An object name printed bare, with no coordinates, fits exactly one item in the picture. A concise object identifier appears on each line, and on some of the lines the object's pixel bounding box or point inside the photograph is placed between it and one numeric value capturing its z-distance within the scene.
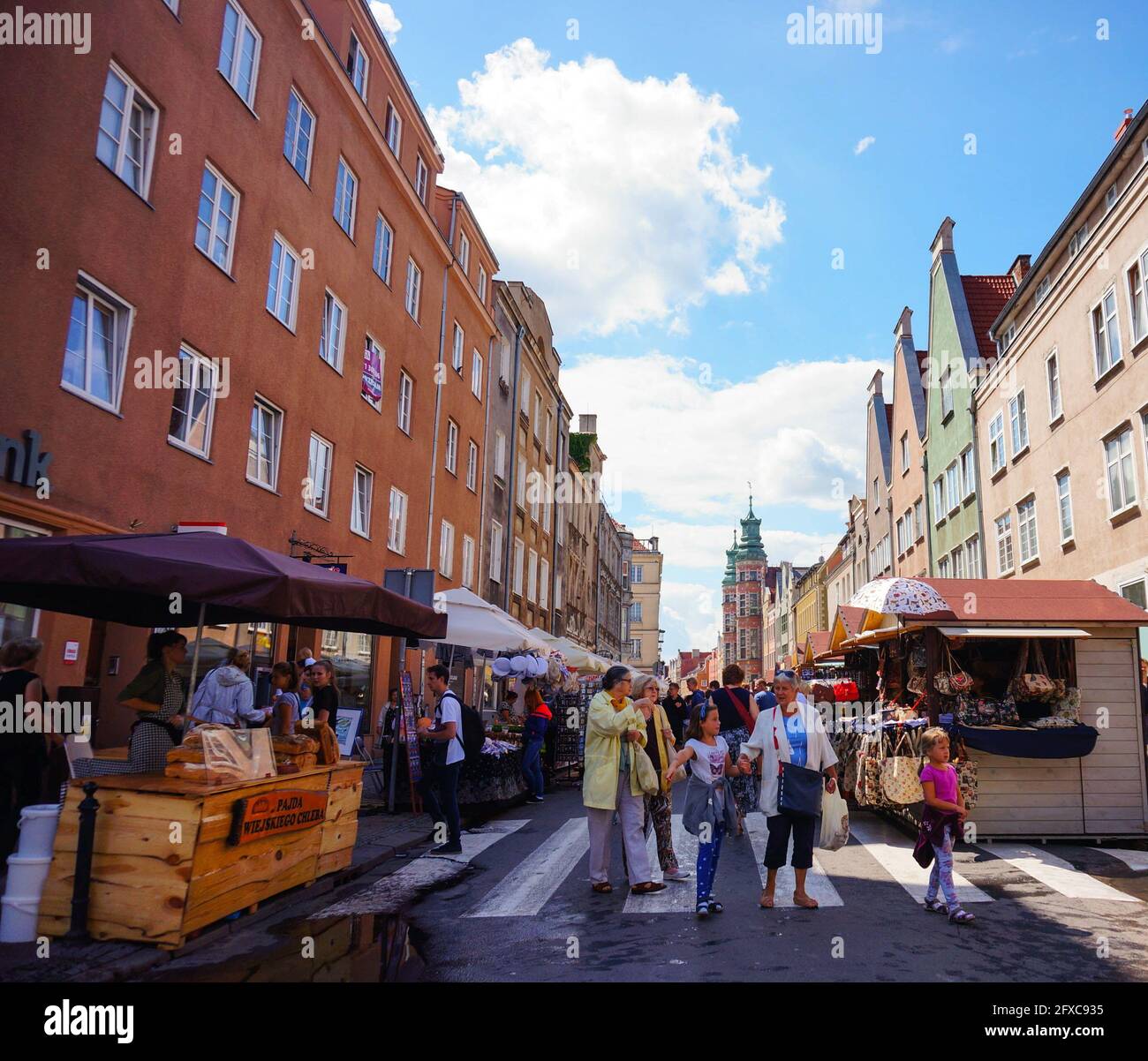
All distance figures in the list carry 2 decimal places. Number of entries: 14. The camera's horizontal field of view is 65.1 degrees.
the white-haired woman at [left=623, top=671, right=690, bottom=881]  8.02
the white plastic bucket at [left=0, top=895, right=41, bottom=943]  5.68
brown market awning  6.23
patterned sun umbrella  9.77
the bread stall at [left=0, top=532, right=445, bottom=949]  5.66
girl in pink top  6.69
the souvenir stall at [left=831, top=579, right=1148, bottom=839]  9.70
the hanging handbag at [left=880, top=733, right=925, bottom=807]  9.47
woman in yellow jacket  7.62
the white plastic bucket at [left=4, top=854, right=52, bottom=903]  5.68
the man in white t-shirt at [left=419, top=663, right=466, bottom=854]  9.28
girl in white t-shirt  6.93
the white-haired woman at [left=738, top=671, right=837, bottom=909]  6.91
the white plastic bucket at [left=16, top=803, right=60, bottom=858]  5.78
